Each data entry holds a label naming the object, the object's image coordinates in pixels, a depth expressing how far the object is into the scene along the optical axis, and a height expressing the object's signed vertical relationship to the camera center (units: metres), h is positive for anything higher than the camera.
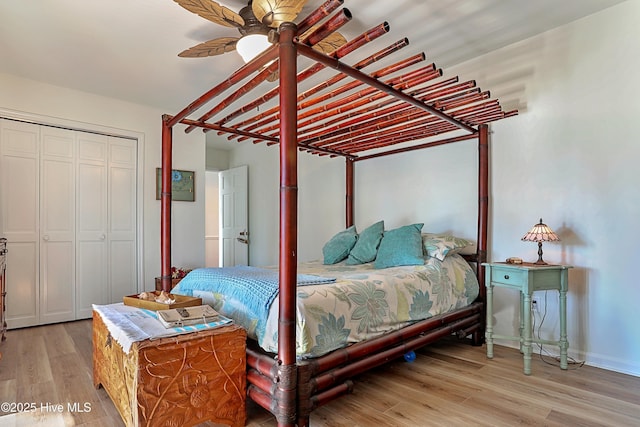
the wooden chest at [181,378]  1.45 -0.73
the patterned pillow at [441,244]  2.77 -0.24
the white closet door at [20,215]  3.35 +0.00
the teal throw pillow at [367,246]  3.12 -0.28
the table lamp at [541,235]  2.39 -0.14
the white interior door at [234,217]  5.65 -0.04
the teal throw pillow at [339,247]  3.28 -0.31
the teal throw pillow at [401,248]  2.76 -0.27
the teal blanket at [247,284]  1.81 -0.41
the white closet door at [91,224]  3.75 -0.10
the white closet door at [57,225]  3.55 -0.10
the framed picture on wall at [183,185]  4.39 +0.38
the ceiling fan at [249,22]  1.82 +1.08
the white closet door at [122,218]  3.95 -0.03
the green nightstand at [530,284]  2.31 -0.48
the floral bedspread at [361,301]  1.72 -0.53
